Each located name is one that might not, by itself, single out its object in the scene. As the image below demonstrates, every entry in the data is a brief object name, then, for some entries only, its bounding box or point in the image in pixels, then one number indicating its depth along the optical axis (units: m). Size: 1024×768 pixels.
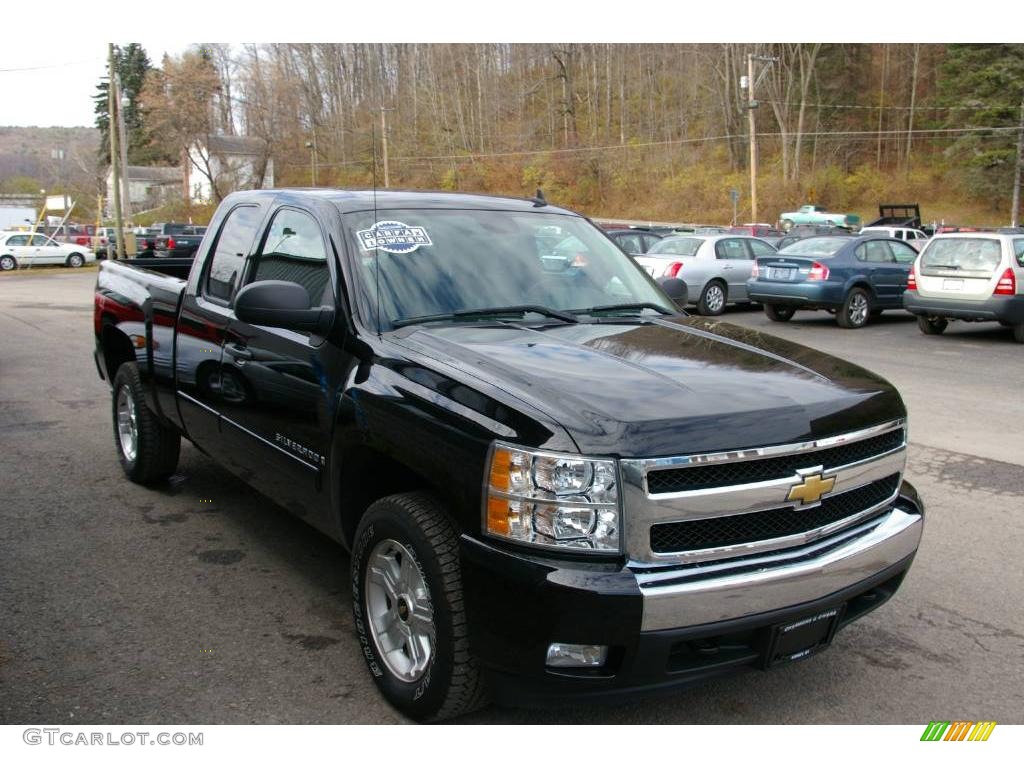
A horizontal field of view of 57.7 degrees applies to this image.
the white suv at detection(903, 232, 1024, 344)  13.84
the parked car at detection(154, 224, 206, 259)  29.56
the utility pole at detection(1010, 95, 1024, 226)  52.47
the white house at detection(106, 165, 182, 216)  81.50
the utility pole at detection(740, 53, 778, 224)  37.78
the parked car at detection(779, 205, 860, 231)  44.54
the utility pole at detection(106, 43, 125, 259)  34.75
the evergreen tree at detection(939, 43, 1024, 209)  53.25
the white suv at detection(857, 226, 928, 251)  32.75
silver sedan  18.59
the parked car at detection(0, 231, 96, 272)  38.31
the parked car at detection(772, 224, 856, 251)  24.19
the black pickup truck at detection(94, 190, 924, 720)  2.69
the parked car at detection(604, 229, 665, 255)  21.52
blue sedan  16.28
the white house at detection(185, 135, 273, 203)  42.94
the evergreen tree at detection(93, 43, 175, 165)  93.81
